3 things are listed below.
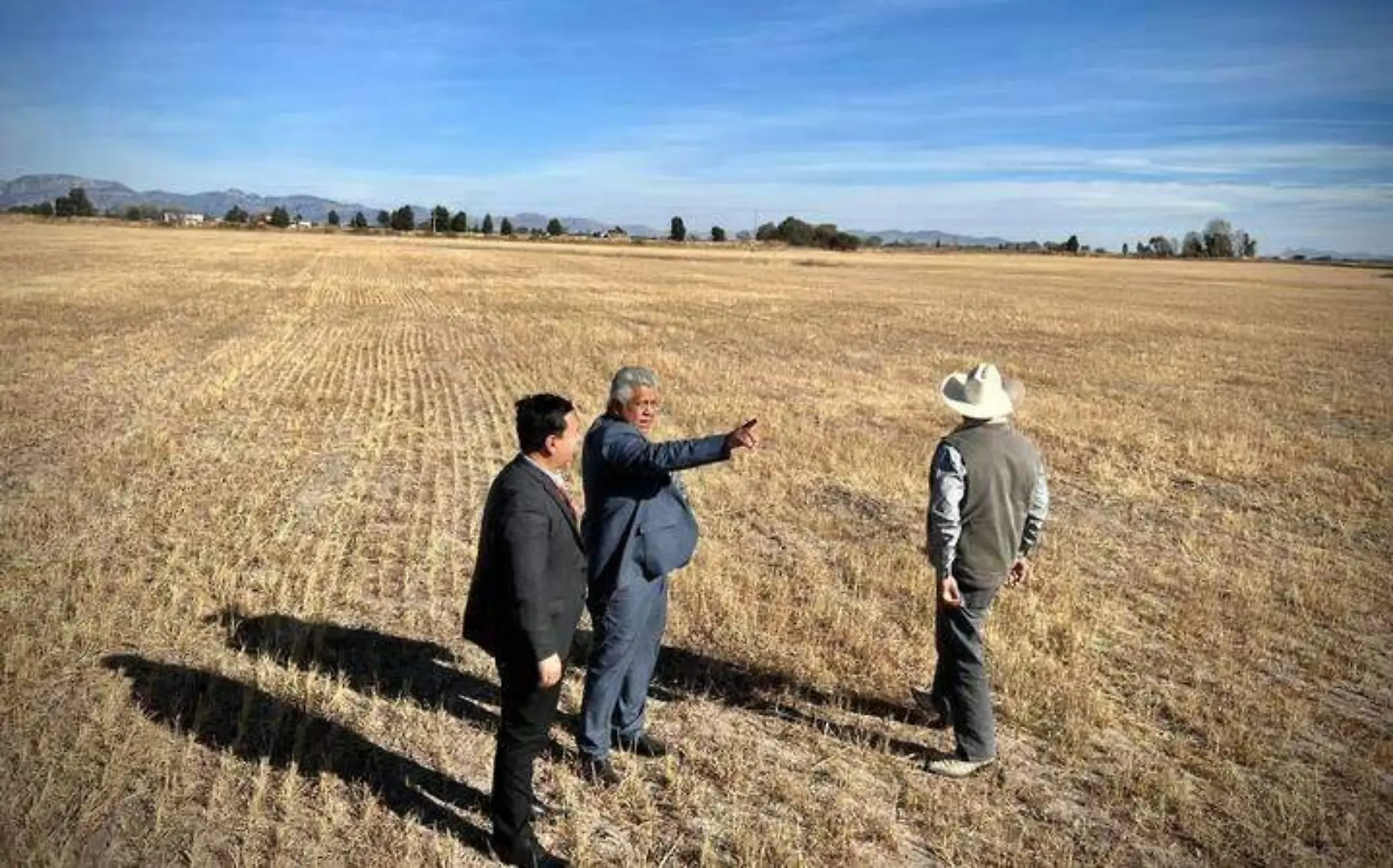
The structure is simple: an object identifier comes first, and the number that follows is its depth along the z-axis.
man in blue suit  4.25
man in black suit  3.67
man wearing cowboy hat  4.60
